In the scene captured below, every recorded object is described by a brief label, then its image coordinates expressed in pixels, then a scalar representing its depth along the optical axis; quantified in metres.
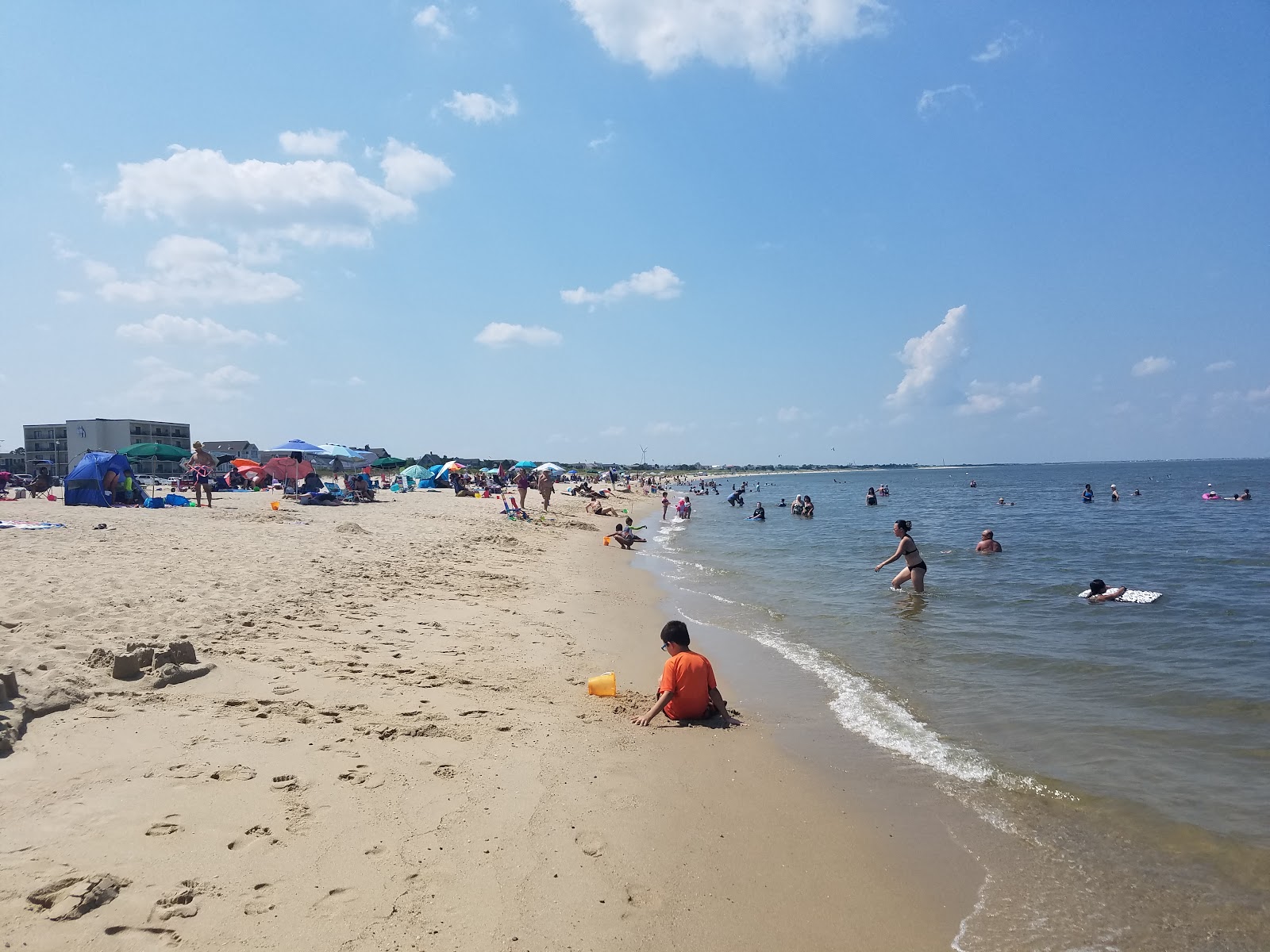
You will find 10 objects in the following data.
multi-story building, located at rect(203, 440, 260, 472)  93.96
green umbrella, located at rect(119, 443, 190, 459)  26.98
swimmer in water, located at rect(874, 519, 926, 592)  13.61
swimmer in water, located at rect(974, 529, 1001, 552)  19.97
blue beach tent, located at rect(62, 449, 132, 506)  20.19
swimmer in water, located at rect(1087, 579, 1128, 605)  12.44
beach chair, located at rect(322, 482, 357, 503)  27.41
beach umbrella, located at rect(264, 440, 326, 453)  25.89
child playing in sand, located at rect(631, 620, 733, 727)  5.99
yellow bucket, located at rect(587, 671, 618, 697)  6.77
